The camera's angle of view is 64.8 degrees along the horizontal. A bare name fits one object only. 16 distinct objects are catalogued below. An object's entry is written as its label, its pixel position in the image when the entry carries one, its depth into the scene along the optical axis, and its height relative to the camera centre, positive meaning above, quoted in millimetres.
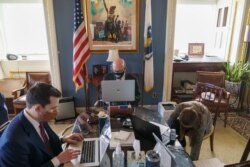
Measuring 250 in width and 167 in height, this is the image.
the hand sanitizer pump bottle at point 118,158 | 1177 -715
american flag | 2896 -143
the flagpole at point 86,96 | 3360 -1011
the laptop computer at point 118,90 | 1927 -521
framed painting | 3162 +194
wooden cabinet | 3723 -544
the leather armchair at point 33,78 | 3449 -723
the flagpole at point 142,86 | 3371 -852
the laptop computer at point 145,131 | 1322 -658
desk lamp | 3107 -292
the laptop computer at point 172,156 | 1090 -725
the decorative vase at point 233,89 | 3436 -910
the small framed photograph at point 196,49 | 4157 -273
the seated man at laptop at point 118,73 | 2713 -500
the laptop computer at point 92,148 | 1225 -754
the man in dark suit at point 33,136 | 1030 -544
